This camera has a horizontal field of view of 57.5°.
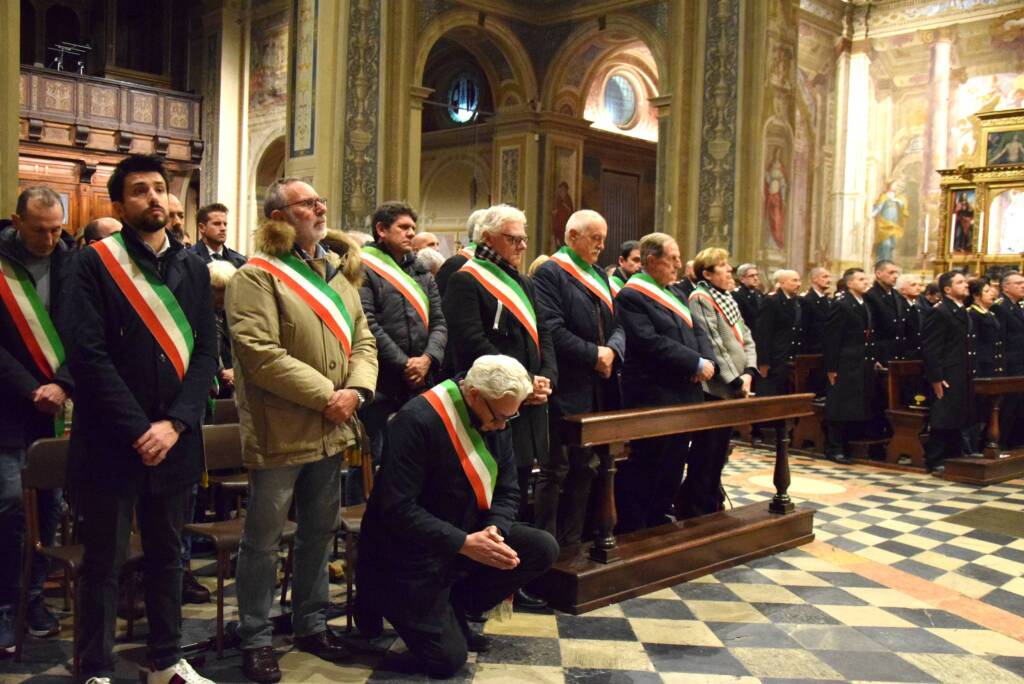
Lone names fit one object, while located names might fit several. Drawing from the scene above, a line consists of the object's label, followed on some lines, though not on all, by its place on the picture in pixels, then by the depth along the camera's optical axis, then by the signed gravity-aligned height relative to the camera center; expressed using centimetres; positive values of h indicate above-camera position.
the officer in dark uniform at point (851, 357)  845 -30
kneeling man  327 -74
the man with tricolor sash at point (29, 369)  351 -25
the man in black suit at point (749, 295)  946 +27
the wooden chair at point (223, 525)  342 -84
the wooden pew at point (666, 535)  423 -112
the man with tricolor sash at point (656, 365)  501 -25
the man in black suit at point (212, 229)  517 +44
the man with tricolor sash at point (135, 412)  287 -33
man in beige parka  327 -32
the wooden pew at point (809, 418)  891 -90
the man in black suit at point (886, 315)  868 +9
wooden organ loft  1561 +366
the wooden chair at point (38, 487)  328 -65
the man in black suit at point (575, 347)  449 -15
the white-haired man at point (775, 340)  923 -18
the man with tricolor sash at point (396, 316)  438 -2
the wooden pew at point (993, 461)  769 -112
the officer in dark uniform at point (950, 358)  800 -28
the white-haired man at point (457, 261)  507 +29
